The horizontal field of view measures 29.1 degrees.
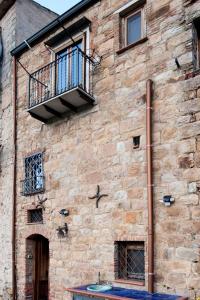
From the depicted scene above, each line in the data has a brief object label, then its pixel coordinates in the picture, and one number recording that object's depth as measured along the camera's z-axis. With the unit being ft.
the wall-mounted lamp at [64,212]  27.25
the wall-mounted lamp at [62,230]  27.16
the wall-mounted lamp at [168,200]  20.93
